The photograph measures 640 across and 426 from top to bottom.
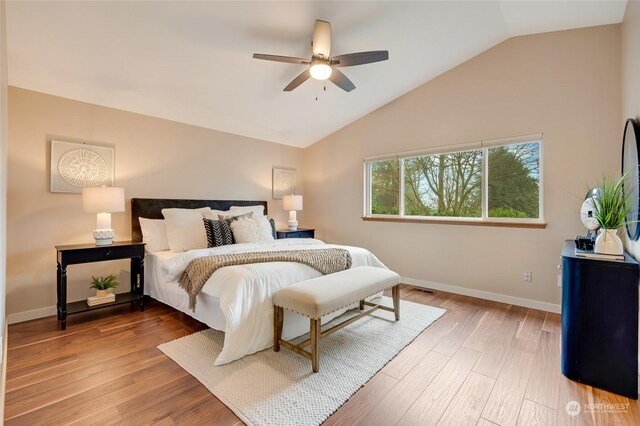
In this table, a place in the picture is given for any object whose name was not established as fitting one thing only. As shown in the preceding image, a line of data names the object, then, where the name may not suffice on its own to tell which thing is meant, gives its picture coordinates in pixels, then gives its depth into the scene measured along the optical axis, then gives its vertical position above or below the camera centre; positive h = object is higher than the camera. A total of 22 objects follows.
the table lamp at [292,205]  4.93 +0.09
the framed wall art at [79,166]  3.02 +0.47
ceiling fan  2.48 +1.31
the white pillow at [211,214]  3.74 -0.05
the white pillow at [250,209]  4.12 +0.02
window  3.40 +0.37
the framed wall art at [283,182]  5.19 +0.51
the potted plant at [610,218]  1.92 -0.04
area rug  1.68 -1.12
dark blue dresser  1.82 -0.72
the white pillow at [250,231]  3.51 -0.25
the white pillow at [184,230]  3.36 -0.23
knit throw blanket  2.45 -0.46
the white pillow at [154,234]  3.40 -0.28
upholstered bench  2.06 -0.65
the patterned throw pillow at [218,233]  3.38 -0.27
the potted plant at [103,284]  3.06 -0.79
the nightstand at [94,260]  2.71 -0.50
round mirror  2.01 +0.29
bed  2.17 -0.69
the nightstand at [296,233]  4.76 -0.38
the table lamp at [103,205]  2.88 +0.05
